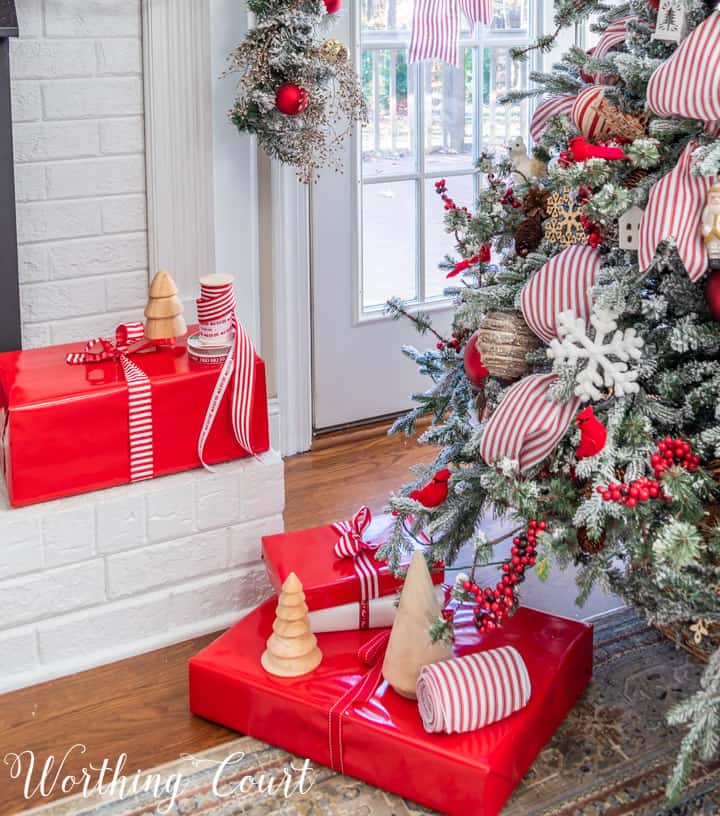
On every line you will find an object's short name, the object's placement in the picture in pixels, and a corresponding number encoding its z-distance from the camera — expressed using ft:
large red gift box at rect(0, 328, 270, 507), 6.70
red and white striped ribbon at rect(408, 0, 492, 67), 9.99
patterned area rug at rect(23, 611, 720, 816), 5.81
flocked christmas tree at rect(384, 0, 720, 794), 5.48
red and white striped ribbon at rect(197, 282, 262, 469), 7.20
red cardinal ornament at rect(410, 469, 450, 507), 6.69
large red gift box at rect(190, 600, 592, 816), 5.64
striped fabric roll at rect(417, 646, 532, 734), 5.70
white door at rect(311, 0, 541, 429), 10.21
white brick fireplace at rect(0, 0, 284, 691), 6.94
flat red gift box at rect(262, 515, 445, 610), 6.80
